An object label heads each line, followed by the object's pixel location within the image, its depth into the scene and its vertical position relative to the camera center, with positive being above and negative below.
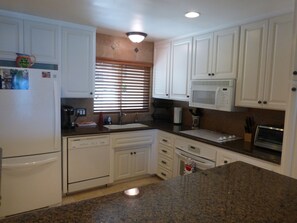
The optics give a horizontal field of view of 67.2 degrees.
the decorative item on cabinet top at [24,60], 2.52 +0.34
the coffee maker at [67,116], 3.08 -0.34
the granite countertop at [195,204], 0.94 -0.50
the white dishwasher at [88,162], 2.93 -0.94
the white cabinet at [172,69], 3.39 +0.44
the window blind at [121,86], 3.64 +0.13
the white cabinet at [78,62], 3.00 +0.41
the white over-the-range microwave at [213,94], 2.72 +0.04
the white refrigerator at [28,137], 2.33 -0.51
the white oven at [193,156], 2.70 -0.76
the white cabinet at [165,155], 3.32 -0.90
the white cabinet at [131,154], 3.28 -0.92
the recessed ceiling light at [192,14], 2.39 +0.90
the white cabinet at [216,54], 2.72 +0.56
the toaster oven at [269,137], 2.32 -0.41
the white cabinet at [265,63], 2.24 +0.39
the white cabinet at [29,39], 2.59 +0.62
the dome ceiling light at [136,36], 3.18 +0.84
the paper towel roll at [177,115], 3.84 -0.32
